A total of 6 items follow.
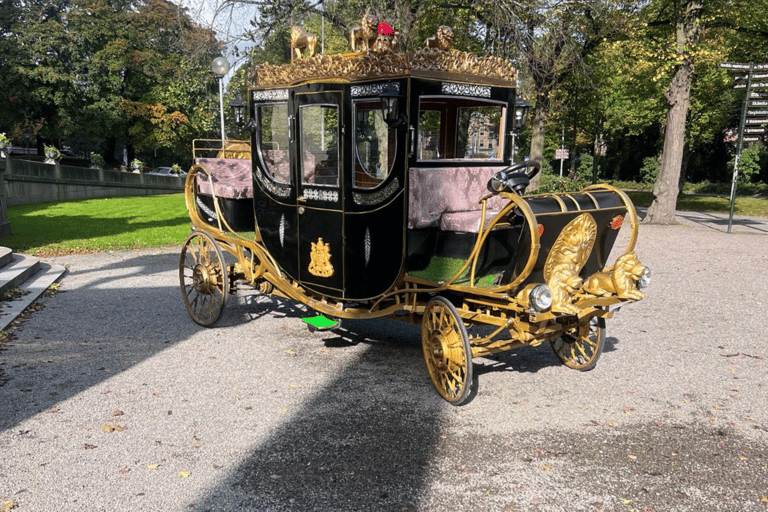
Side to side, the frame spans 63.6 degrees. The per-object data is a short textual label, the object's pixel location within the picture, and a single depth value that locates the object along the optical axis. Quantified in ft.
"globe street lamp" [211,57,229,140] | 44.73
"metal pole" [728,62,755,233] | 54.22
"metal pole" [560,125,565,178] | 121.08
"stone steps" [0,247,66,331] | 27.86
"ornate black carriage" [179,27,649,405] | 17.02
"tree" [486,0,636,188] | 46.14
